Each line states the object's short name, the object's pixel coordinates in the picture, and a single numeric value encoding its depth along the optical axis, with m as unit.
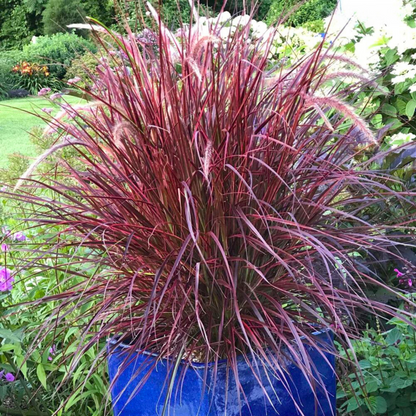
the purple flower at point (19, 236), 2.64
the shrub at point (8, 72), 13.49
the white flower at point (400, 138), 2.90
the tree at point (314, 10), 15.60
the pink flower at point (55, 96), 1.78
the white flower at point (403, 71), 3.04
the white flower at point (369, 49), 3.27
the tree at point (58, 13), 19.69
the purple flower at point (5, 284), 1.90
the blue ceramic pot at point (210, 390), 1.37
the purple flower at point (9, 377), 1.98
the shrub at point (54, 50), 14.00
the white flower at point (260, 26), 5.05
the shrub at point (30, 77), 12.89
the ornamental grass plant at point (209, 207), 1.42
